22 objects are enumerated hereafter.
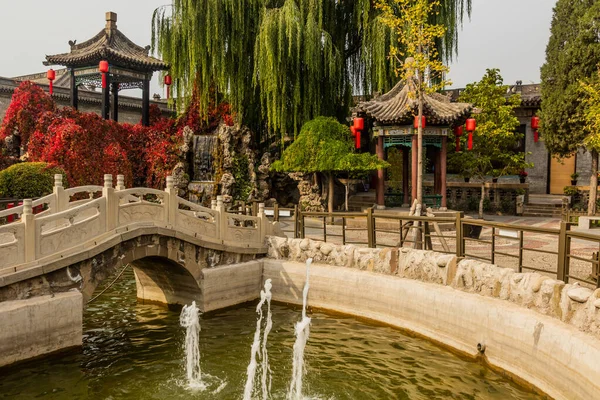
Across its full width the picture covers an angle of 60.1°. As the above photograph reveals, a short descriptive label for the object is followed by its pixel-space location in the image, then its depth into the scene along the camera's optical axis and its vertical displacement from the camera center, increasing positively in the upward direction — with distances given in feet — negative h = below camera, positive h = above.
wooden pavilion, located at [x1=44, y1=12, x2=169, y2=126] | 78.23 +17.11
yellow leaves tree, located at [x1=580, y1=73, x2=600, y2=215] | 50.08 +5.48
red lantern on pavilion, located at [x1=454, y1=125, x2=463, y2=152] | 60.79 +5.14
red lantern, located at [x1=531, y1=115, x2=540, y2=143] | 73.73 +7.34
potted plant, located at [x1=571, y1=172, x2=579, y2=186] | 82.69 -0.05
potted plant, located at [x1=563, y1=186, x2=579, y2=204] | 72.74 -1.90
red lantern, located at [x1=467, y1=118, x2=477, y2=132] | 56.95 +5.80
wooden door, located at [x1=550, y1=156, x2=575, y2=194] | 85.51 +0.60
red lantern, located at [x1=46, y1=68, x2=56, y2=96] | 77.87 +14.99
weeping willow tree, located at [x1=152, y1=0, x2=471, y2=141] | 63.51 +15.87
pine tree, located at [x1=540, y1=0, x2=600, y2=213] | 55.98 +11.53
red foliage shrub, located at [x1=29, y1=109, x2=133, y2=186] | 67.26 +3.47
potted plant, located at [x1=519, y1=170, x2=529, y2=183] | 74.94 +0.19
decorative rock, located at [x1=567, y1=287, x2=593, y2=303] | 22.11 -5.01
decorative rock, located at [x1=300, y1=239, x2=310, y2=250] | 38.24 -5.06
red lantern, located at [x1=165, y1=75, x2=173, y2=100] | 77.55 +14.17
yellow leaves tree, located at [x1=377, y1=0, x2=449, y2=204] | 39.73 +9.94
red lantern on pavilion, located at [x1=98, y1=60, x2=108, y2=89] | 75.56 +15.51
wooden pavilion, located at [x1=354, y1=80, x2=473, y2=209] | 56.49 +6.15
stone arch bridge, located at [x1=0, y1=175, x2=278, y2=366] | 25.27 -4.87
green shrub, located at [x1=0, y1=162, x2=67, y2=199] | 46.52 -0.68
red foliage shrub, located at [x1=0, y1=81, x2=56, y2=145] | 70.03 +8.57
